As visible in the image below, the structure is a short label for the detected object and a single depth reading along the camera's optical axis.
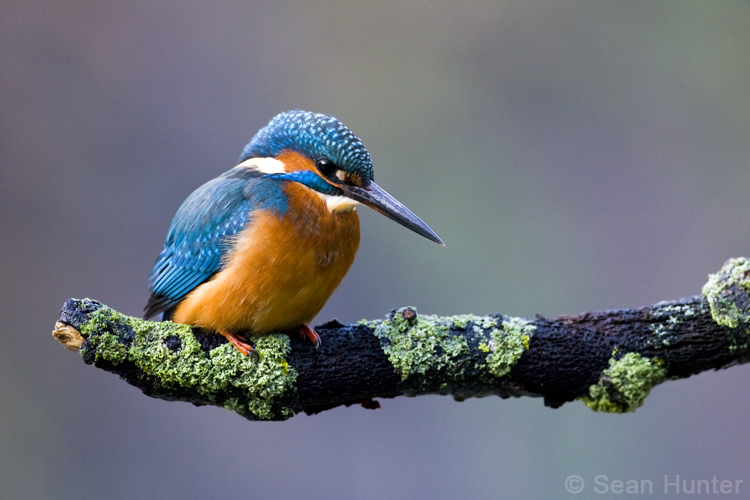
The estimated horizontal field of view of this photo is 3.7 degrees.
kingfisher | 3.79
